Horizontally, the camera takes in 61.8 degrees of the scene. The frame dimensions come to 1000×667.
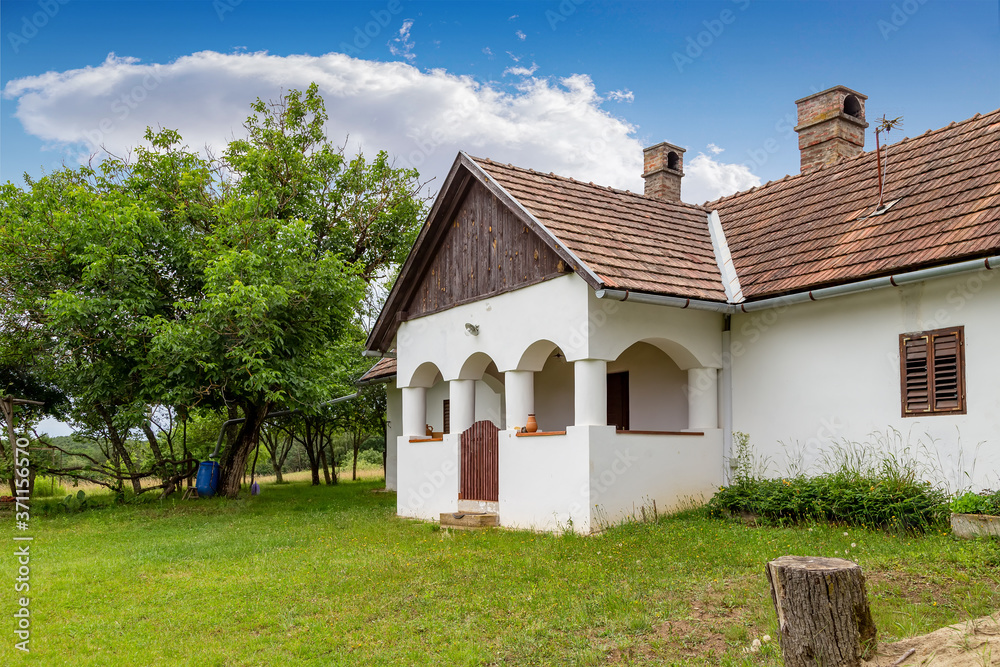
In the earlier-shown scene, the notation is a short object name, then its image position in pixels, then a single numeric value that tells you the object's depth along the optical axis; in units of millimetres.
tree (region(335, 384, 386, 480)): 26547
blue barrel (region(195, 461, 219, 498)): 18828
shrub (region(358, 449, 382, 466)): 39469
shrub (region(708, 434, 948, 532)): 9422
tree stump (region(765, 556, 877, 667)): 4902
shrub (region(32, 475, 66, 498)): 20016
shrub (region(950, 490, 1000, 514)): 8547
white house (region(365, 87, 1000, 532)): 10070
